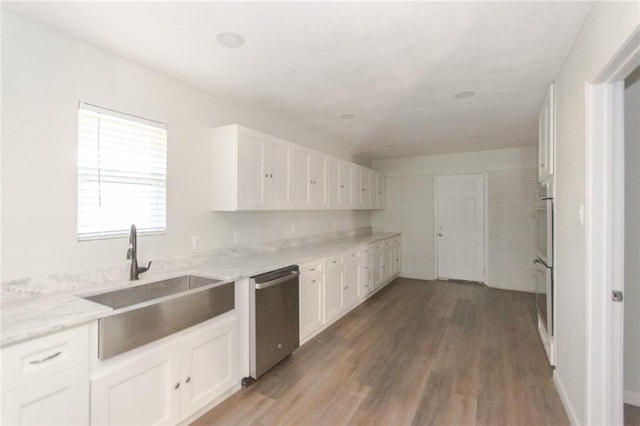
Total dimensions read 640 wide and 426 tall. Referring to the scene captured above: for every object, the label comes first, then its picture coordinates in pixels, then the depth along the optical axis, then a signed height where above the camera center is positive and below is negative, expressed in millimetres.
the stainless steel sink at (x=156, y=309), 1602 -582
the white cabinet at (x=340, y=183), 4375 +474
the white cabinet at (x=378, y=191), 5871 +458
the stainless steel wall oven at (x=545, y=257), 2629 -387
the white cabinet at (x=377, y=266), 4836 -819
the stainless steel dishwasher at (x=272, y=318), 2414 -871
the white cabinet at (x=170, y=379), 1604 -986
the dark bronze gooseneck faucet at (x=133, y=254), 2174 -279
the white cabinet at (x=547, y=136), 2568 +717
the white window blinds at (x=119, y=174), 2080 +302
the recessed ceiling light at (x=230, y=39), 1947 +1133
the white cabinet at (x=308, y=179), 3643 +445
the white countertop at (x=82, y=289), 1384 -471
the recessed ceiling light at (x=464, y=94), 2871 +1144
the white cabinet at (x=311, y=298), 3092 -870
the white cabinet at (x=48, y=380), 1274 -736
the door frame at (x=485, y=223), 5555 -146
